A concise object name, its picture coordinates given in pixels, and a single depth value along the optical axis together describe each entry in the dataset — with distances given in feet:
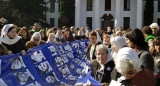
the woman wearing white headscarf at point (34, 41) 25.04
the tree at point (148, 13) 149.89
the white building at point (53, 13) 178.60
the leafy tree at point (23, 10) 126.31
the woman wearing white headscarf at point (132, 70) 8.62
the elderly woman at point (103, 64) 13.98
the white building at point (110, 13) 145.07
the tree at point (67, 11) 156.93
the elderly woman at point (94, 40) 22.97
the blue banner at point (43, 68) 18.13
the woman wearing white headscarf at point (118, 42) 16.05
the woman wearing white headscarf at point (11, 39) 21.49
